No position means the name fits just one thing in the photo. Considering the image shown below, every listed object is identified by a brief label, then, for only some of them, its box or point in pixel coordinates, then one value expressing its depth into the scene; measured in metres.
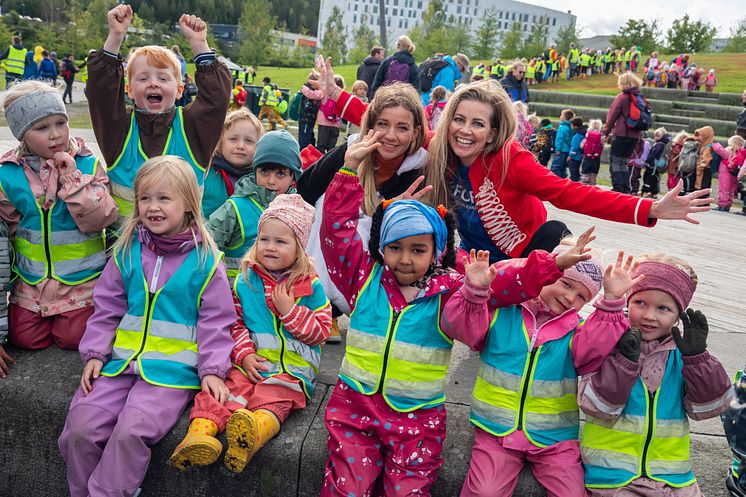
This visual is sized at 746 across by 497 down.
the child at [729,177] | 13.58
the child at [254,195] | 3.69
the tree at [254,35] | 75.81
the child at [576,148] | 15.45
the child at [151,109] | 3.45
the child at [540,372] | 2.47
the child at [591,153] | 14.58
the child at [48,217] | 3.09
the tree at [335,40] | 84.38
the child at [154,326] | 2.67
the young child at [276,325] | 2.81
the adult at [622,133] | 11.98
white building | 129.62
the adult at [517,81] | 13.32
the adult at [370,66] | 12.82
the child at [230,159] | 4.14
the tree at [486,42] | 68.25
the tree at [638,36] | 57.44
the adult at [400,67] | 9.84
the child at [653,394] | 2.45
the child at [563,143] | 15.59
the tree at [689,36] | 56.53
